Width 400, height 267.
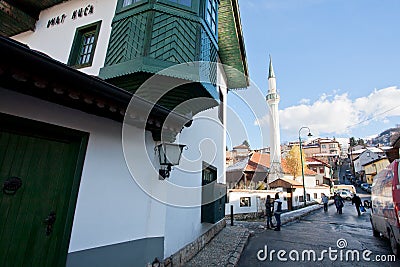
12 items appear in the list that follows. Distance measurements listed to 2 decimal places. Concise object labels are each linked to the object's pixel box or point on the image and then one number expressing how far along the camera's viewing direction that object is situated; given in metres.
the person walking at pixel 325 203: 19.72
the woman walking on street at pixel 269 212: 10.56
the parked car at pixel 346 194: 33.23
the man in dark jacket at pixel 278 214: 9.94
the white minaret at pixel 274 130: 31.05
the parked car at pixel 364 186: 44.63
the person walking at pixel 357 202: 16.19
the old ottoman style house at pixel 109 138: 2.57
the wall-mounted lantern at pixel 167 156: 4.23
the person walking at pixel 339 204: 17.53
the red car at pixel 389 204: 5.14
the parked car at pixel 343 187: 42.43
